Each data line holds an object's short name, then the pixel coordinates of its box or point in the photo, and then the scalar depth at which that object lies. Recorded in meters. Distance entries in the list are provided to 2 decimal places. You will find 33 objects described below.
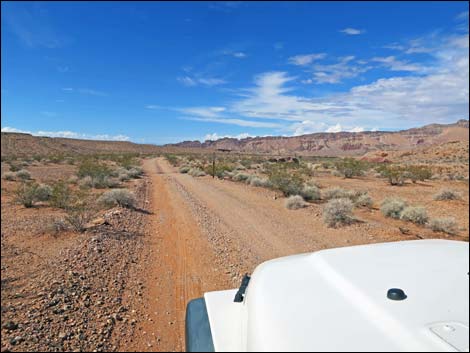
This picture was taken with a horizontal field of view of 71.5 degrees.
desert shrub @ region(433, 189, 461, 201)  15.93
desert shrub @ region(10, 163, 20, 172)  24.08
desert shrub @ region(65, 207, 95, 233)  7.96
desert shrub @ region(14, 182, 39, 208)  11.18
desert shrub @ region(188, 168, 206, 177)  25.80
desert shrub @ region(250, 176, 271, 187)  18.10
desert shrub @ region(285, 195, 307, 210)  12.42
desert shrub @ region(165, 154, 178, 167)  41.63
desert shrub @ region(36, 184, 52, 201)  11.88
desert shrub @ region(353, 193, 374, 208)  13.64
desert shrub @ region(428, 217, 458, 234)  9.86
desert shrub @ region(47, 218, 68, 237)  7.81
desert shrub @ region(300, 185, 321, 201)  14.75
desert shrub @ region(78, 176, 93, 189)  15.91
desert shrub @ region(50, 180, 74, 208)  10.33
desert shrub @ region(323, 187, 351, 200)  14.60
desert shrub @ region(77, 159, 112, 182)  17.76
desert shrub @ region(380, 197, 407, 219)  11.59
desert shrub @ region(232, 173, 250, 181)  22.14
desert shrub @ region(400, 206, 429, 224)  10.72
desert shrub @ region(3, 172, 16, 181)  19.64
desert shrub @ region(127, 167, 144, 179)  22.65
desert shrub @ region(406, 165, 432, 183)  24.06
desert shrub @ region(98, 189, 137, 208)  11.27
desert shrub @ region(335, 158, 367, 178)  27.50
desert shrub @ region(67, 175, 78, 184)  18.19
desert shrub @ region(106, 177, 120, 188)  16.69
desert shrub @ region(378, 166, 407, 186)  22.50
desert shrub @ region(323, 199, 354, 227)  9.95
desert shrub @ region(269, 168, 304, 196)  15.16
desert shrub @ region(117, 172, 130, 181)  19.99
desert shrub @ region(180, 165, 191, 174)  28.39
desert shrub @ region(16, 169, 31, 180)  20.06
